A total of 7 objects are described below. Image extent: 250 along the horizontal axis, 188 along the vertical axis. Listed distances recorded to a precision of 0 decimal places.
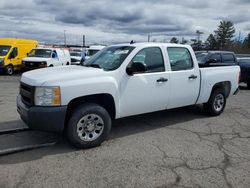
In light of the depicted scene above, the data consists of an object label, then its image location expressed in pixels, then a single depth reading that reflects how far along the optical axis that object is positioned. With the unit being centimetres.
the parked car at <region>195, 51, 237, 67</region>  895
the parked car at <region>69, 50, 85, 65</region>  1779
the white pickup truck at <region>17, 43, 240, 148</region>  300
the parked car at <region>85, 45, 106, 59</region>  1542
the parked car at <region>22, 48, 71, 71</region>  1250
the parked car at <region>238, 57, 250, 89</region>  917
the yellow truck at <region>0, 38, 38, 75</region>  1236
